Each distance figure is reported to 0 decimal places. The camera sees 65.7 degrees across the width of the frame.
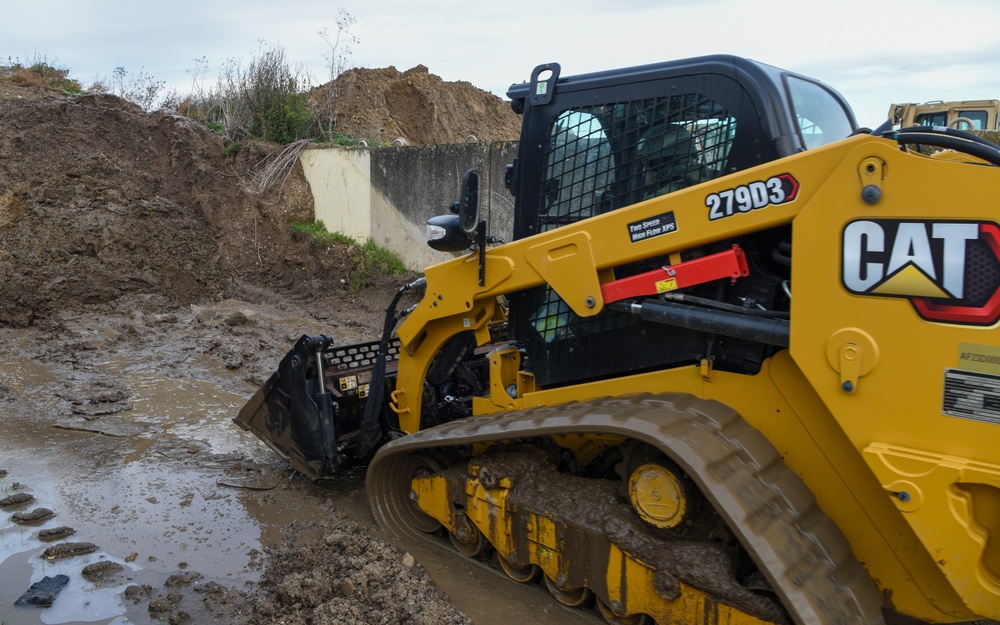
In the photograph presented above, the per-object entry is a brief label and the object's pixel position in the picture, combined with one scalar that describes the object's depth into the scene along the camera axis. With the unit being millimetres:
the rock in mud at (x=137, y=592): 3398
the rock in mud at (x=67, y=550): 3750
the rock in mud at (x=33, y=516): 4102
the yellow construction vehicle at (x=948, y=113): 14223
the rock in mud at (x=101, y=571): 3567
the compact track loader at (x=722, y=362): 2311
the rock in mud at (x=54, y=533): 3926
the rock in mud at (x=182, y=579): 3514
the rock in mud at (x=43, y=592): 3343
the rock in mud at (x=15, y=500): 4289
